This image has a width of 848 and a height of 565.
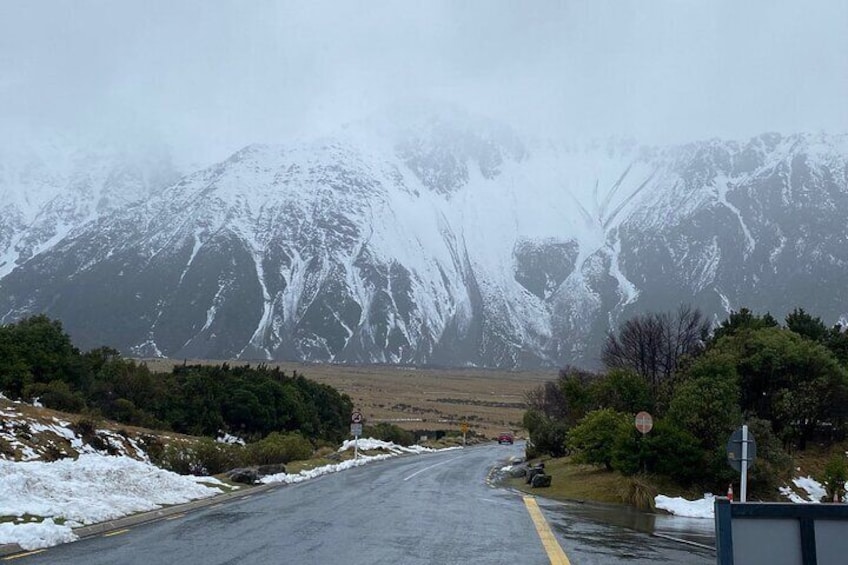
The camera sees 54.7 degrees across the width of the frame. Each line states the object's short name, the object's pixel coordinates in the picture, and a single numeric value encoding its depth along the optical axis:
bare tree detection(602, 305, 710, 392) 41.12
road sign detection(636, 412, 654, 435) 24.23
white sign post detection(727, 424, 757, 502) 16.59
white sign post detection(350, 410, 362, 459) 42.37
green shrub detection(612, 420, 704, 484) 25.44
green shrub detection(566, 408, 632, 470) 28.48
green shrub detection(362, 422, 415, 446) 63.74
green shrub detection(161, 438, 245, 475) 27.38
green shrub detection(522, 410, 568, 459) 43.00
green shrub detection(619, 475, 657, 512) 22.51
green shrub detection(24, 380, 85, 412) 38.47
